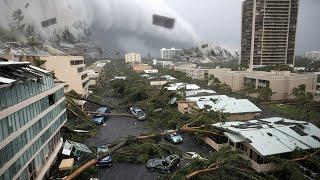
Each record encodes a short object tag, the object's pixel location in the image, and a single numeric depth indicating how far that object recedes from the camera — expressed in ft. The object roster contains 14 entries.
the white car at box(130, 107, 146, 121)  137.94
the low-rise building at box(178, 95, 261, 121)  127.54
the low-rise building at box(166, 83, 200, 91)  220.27
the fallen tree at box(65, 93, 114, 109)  141.92
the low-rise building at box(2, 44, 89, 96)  146.61
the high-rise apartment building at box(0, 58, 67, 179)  47.50
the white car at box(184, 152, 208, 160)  86.32
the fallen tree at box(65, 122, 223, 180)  70.74
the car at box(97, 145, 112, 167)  80.09
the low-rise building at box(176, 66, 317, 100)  205.98
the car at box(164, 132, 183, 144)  101.03
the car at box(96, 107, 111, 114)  150.28
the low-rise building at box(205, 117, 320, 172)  74.28
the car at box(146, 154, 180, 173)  76.18
